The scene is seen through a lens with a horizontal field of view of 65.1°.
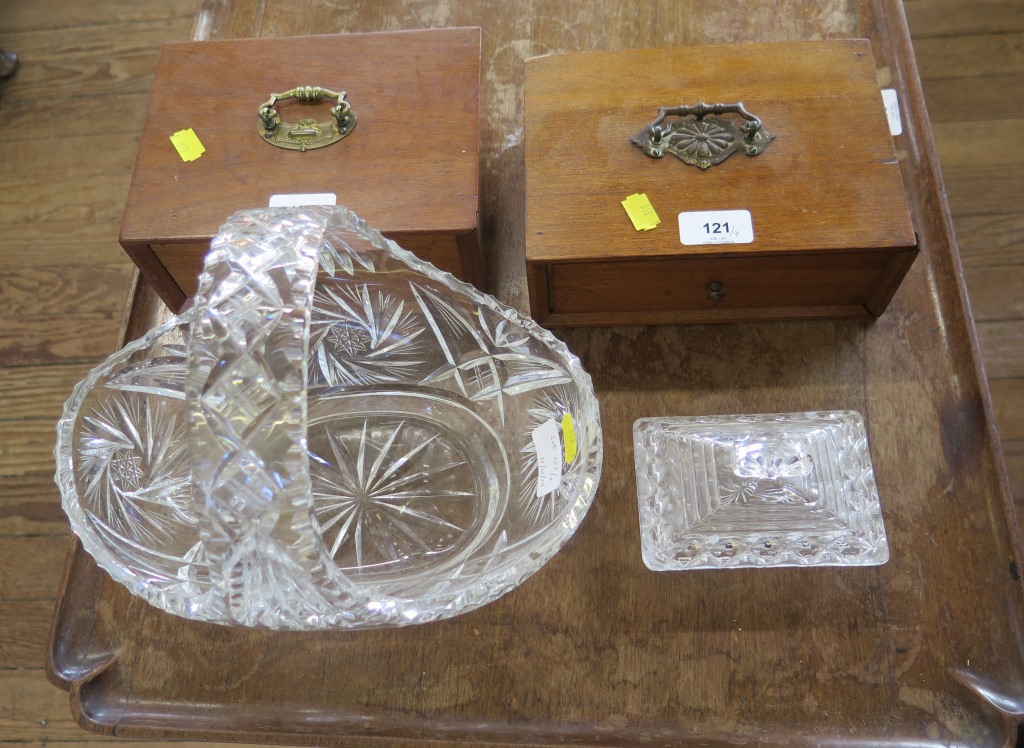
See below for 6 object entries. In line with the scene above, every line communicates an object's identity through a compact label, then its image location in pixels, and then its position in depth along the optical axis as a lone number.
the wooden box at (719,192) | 0.67
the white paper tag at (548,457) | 0.63
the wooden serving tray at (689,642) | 0.62
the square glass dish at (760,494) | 0.65
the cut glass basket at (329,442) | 0.45
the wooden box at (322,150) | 0.69
